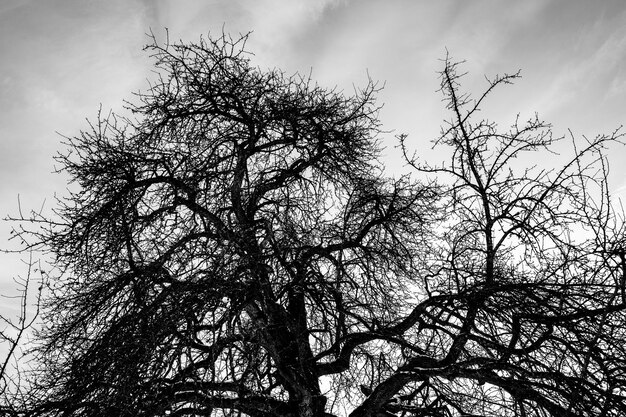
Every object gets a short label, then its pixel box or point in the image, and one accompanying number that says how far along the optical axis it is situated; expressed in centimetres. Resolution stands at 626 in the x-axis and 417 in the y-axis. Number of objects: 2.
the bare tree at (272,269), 427
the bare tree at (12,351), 378
